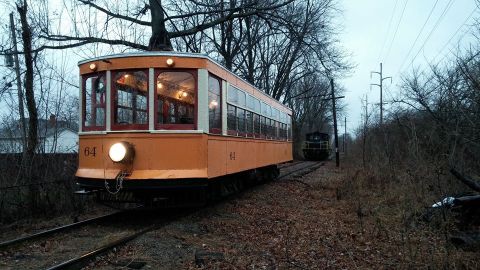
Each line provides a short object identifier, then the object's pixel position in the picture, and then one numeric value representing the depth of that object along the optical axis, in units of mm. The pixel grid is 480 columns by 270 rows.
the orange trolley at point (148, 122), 8109
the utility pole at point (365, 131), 21584
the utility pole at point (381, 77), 52325
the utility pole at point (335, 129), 32969
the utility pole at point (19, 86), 10948
